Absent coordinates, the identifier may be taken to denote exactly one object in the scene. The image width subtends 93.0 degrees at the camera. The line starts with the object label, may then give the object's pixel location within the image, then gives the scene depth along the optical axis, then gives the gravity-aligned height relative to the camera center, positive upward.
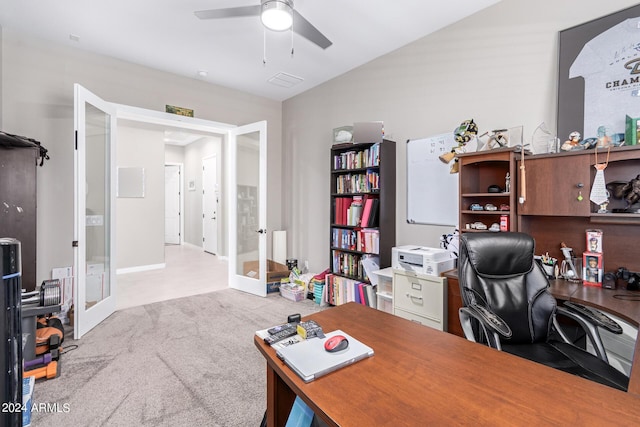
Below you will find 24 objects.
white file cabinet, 2.41 -0.73
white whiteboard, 2.95 +0.29
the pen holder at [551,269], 2.23 -0.42
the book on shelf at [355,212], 3.52 +0.00
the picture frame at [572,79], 2.15 +0.99
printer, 2.49 -0.41
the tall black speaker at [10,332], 0.88 -0.37
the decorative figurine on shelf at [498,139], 2.35 +0.57
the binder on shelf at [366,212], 3.36 +0.00
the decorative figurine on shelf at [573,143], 2.07 +0.47
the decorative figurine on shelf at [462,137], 2.65 +0.66
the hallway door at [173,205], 8.49 +0.18
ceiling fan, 2.15 +1.43
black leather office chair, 1.63 -0.50
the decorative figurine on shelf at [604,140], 1.93 +0.46
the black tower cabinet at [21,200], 2.62 +0.10
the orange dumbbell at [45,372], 2.15 -1.15
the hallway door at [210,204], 7.00 +0.18
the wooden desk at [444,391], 0.79 -0.53
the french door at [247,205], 4.24 +0.09
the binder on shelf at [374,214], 3.34 -0.02
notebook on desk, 0.99 -0.51
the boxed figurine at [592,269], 2.03 -0.38
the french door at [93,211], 2.85 +0.00
